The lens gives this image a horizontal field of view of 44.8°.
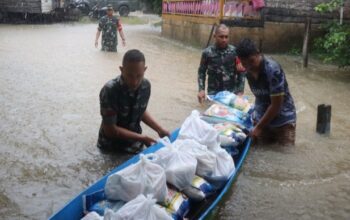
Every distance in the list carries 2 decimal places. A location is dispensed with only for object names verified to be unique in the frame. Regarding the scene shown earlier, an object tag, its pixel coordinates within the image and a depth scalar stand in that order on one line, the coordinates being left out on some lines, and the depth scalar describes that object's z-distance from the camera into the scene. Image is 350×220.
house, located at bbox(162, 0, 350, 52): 12.38
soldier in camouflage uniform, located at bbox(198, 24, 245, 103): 5.64
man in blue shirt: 4.28
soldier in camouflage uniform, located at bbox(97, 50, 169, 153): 3.70
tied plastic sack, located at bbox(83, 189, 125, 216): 2.73
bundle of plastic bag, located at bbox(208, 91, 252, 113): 4.97
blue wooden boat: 2.72
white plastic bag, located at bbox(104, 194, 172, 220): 2.42
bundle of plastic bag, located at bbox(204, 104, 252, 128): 4.65
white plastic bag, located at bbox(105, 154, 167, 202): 2.72
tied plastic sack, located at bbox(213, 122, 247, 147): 4.11
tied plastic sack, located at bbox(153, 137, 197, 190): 3.04
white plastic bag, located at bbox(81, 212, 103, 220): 2.49
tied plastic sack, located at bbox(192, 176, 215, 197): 3.21
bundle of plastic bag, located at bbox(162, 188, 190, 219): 2.84
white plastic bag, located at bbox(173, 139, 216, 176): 3.35
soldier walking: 12.87
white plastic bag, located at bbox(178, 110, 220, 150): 3.68
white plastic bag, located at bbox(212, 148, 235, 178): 3.48
